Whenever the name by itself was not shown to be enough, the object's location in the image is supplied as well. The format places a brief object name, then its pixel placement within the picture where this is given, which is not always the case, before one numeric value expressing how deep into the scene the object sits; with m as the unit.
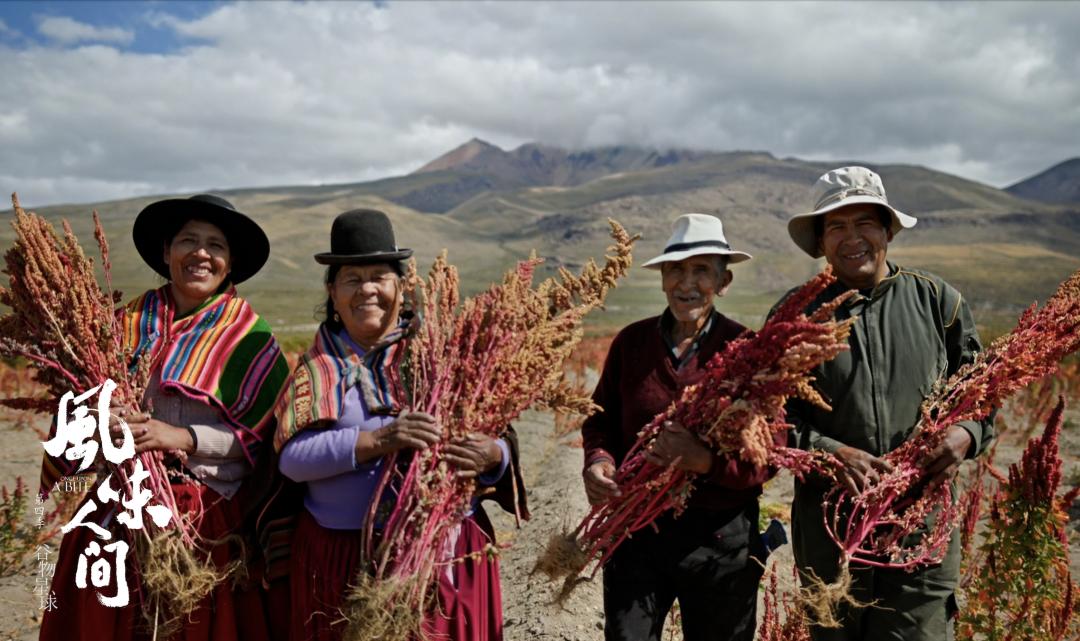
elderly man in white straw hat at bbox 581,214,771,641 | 2.44
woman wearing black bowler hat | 2.26
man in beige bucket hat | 2.39
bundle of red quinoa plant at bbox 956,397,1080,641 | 2.58
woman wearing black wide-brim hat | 2.51
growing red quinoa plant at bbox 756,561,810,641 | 2.46
